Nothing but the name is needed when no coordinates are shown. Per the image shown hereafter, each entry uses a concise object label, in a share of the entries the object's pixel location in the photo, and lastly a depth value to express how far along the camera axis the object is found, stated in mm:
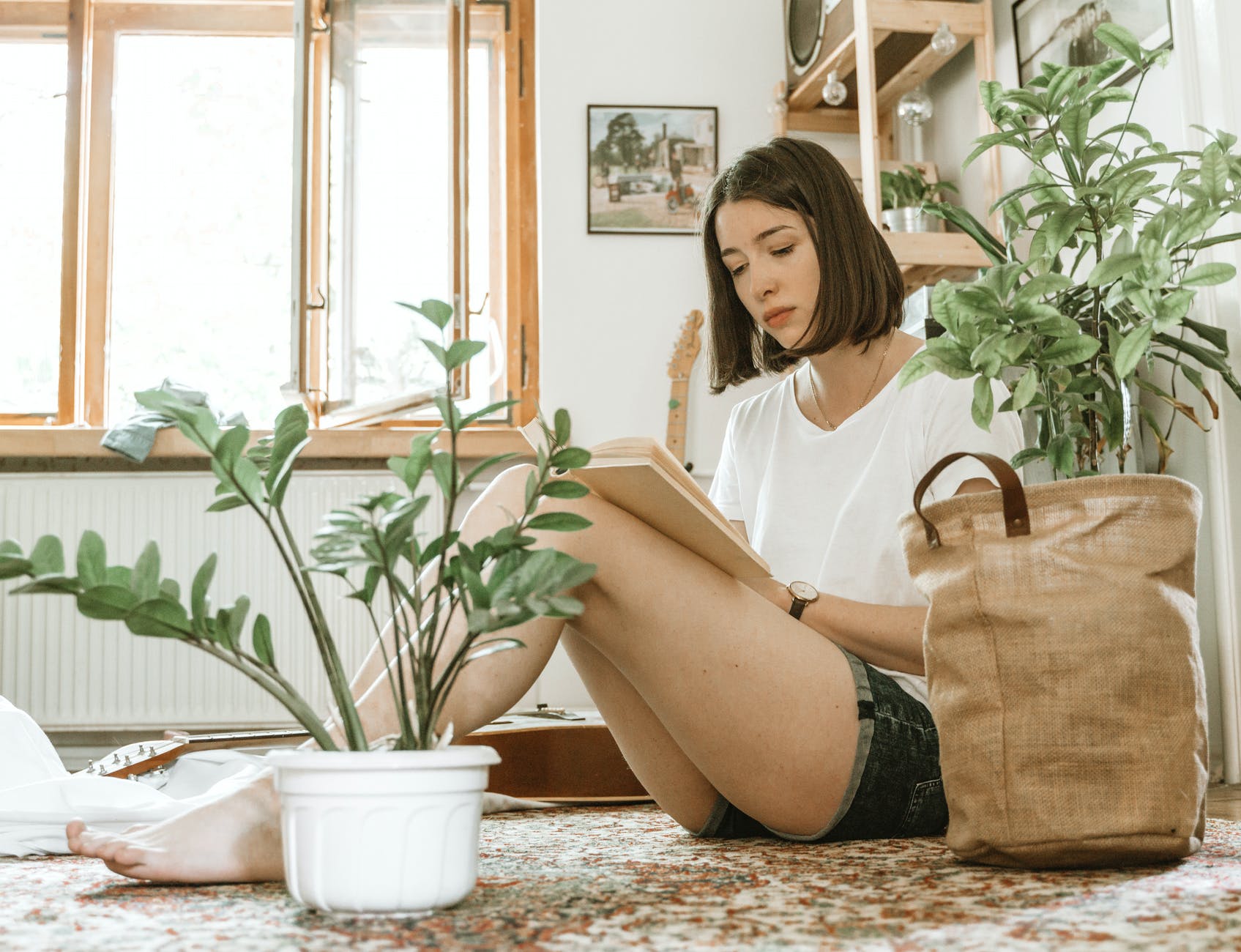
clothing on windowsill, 2861
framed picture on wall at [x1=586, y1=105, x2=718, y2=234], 3141
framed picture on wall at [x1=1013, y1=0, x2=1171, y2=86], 2074
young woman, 1046
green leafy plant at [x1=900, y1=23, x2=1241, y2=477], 1190
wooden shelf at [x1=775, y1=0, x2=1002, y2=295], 2531
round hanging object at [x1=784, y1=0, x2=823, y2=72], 2932
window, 3213
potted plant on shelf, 2605
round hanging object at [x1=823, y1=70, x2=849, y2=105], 2820
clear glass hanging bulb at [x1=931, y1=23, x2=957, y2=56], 2523
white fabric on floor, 1310
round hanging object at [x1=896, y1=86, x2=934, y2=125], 2729
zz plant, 794
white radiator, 2947
